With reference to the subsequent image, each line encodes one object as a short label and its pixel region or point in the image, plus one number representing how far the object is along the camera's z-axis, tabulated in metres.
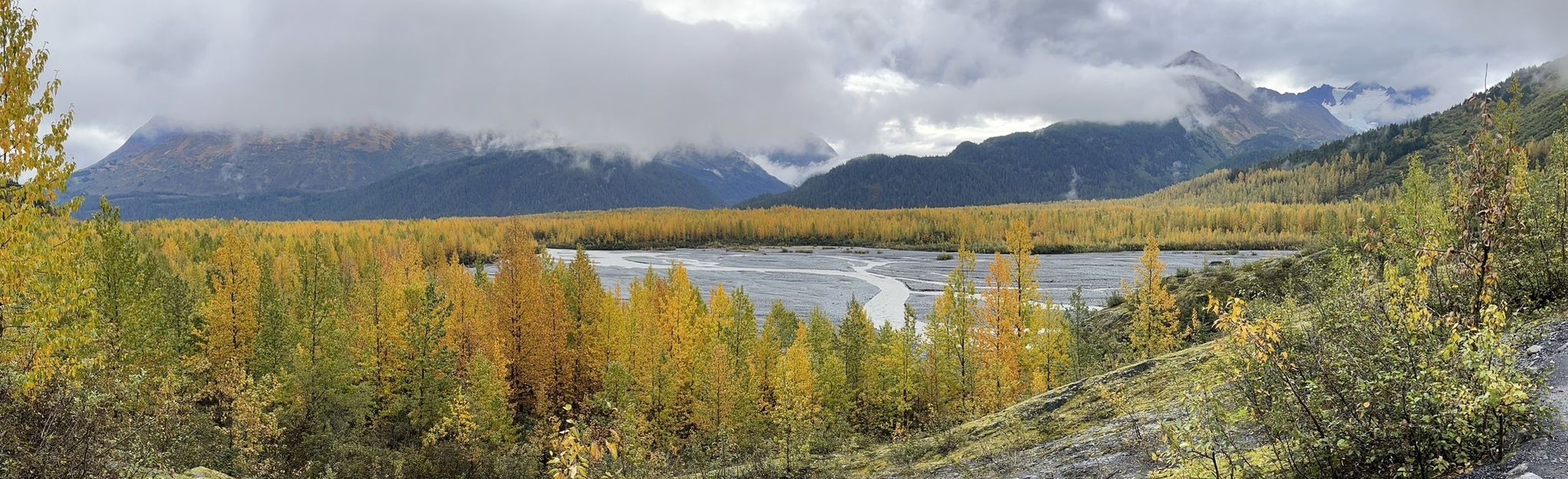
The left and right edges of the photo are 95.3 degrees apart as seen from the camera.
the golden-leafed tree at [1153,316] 27.41
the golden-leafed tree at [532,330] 34.38
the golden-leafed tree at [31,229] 10.20
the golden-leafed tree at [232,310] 30.14
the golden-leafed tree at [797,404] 15.95
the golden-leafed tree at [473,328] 32.19
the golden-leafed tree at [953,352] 27.45
